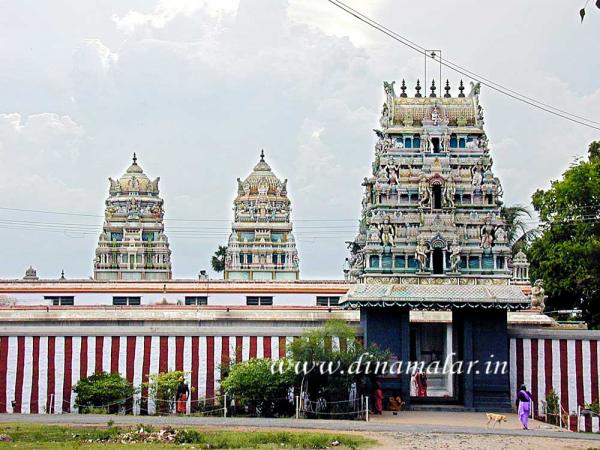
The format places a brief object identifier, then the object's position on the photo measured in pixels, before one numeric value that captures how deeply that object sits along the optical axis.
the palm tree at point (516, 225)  58.84
